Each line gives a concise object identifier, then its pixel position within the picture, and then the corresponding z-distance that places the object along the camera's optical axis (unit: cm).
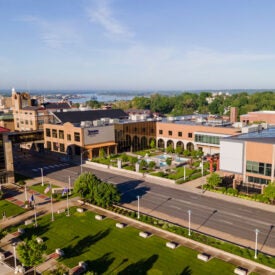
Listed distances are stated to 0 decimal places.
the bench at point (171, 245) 4248
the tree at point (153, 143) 11106
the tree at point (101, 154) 9730
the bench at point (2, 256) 4099
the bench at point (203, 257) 3931
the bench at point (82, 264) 3818
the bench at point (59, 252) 4154
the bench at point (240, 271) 3603
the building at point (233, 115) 12162
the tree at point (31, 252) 3438
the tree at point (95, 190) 5522
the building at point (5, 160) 7356
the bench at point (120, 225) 4912
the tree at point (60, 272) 3253
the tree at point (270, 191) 5679
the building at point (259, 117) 14016
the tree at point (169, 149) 10375
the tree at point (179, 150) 10238
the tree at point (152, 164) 8389
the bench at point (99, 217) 5259
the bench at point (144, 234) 4578
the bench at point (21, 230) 4897
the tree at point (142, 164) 8470
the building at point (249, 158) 6462
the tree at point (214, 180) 6562
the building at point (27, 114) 13025
